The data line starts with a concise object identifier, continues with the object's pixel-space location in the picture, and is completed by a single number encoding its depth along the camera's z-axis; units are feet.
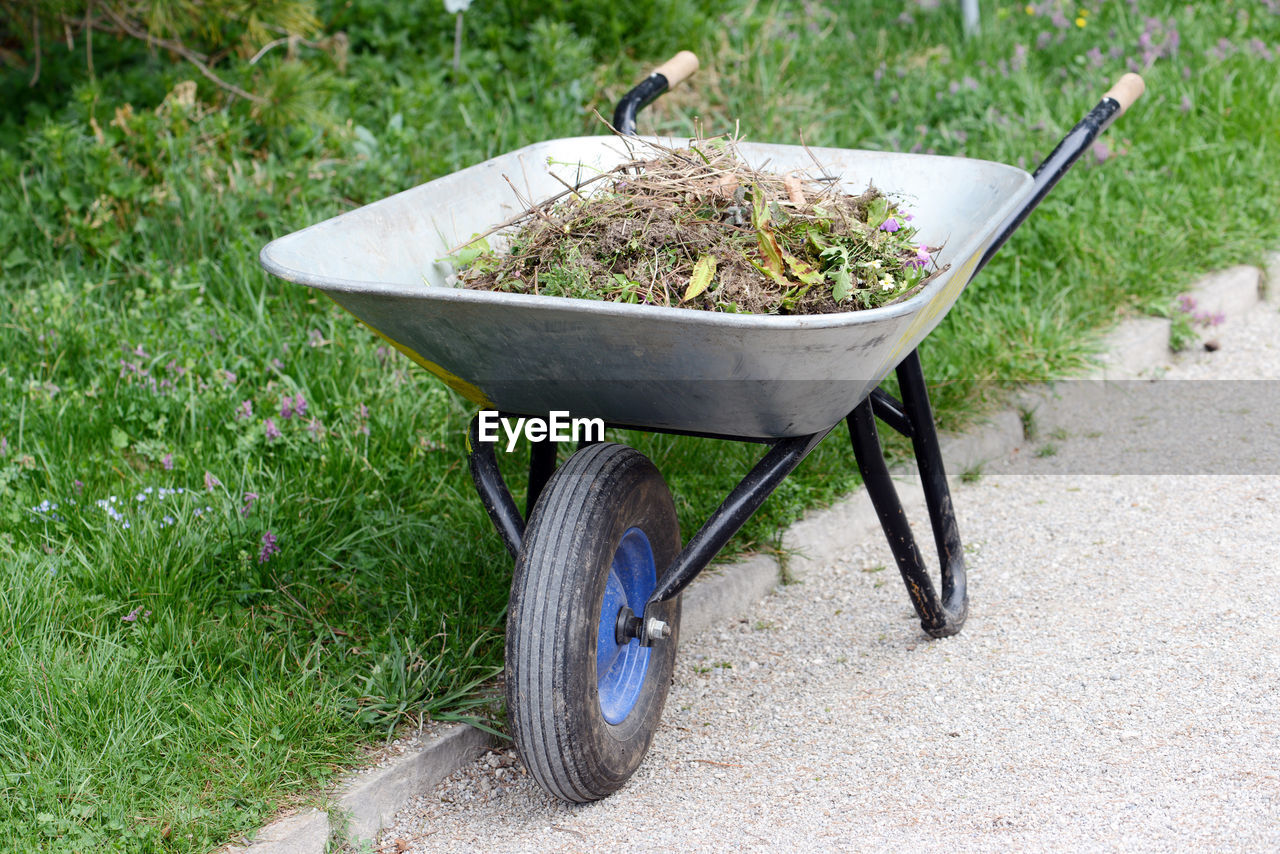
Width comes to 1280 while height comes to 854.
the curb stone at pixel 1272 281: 14.58
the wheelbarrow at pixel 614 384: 5.58
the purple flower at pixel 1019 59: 17.03
